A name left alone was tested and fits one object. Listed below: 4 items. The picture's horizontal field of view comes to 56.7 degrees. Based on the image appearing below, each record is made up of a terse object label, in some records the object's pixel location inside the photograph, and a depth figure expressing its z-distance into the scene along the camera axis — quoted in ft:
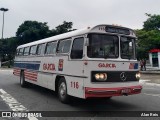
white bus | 15.67
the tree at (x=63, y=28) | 111.28
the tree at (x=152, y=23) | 87.07
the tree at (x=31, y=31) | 106.97
